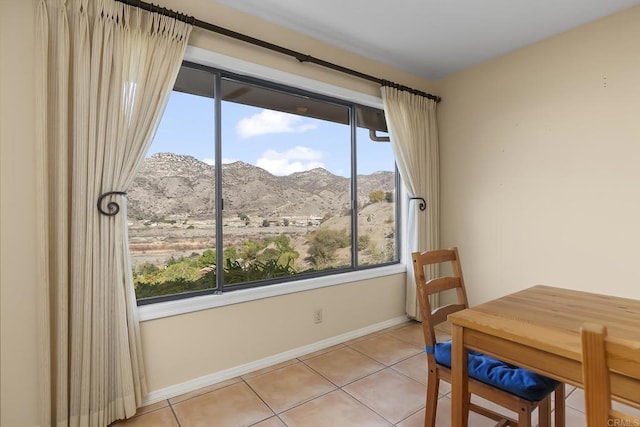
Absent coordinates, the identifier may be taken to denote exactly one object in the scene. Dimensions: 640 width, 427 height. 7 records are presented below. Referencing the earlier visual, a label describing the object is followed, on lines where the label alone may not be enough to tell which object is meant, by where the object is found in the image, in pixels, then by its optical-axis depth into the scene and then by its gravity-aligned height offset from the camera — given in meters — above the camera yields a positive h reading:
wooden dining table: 1.02 -0.43
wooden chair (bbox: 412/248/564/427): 1.28 -0.72
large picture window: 2.12 +0.22
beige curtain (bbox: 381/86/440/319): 3.06 +0.56
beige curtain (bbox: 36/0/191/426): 1.59 +0.12
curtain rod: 1.84 +1.26
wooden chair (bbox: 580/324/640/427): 0.67 -0.34
